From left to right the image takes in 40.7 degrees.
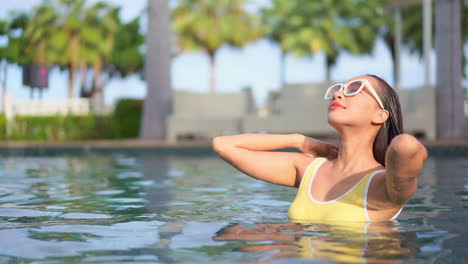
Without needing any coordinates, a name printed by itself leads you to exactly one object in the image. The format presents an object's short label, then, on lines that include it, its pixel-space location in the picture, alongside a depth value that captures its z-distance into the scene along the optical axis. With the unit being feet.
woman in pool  8.57
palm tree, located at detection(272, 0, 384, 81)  127.65
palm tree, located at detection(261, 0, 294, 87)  135.23
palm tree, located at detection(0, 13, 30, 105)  115.86
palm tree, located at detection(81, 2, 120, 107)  139.44
